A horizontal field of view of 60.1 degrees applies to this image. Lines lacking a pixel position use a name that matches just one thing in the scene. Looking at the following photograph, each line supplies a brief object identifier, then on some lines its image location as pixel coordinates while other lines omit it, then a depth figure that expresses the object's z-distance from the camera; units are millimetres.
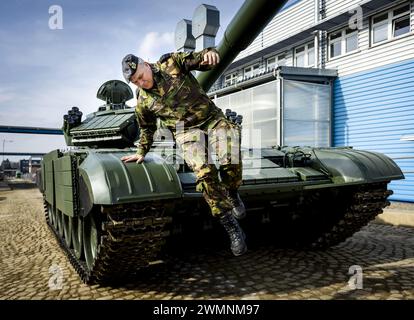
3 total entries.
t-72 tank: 3248
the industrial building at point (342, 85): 11047
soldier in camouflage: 2863
